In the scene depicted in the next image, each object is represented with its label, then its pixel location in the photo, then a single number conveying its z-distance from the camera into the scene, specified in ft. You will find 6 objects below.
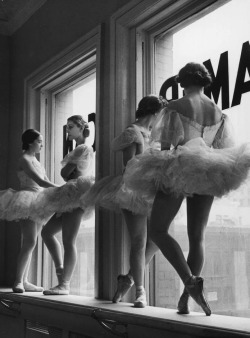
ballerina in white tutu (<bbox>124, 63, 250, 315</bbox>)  7.88
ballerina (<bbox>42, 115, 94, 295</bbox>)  12.18
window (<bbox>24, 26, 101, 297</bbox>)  13.25
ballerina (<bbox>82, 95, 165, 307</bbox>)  9.74
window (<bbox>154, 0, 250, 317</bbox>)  9.04
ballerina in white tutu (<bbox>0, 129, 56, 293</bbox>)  13.38
